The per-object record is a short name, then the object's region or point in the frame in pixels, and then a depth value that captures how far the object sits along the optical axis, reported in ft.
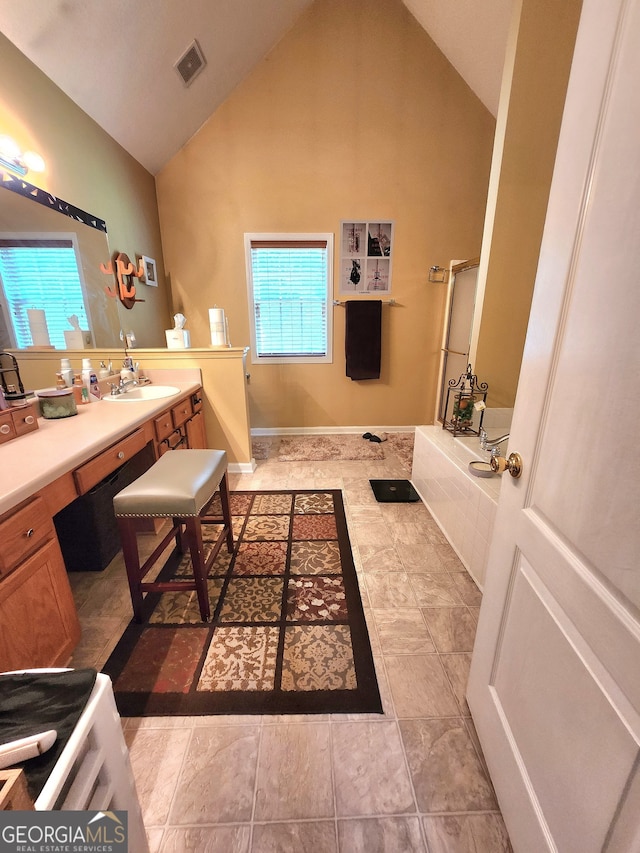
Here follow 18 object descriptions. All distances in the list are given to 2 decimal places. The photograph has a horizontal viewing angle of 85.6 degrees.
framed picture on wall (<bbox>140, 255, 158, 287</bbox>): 9.68
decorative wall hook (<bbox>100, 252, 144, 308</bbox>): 8.37
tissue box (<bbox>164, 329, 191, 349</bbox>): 8.61
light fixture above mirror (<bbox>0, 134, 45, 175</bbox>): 5.32
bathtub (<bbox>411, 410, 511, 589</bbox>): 5.49
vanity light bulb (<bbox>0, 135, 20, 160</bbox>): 5.29
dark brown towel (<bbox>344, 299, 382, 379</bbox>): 11.41
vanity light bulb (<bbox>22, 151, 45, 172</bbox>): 5.75
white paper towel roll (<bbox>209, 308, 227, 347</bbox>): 8.59
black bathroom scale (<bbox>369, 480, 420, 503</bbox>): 8.11
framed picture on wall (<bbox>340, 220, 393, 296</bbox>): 10.99
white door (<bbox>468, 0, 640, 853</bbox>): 1.74
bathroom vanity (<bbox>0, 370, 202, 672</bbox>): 3.25
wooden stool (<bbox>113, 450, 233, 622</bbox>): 4.42
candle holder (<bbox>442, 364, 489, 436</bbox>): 7.54
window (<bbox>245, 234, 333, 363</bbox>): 11.14
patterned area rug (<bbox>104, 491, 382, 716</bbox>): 3.96
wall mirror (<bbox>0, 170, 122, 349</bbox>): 5.24
